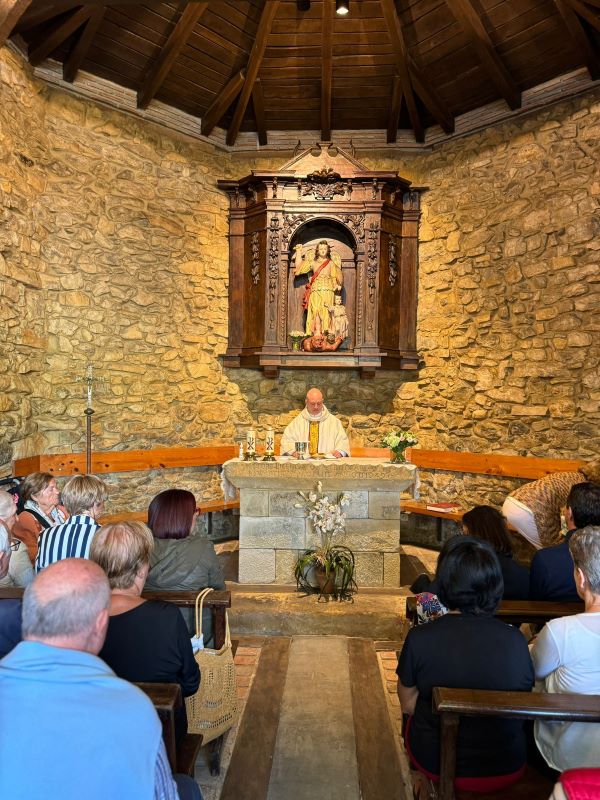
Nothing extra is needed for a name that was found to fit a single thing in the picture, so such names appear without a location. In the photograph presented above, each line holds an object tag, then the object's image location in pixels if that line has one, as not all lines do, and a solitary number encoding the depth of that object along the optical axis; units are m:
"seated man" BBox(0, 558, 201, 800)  1.20
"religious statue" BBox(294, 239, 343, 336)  7.50
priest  6.38
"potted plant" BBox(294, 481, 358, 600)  4.95
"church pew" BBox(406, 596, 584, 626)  2.77
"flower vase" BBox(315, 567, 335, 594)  4.95
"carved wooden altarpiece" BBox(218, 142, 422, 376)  7.42
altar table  5.21
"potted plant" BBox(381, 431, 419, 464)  5.42
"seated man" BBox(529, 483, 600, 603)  3.03
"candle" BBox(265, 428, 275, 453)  5.56
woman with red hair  2.99
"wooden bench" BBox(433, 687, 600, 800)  1.83
